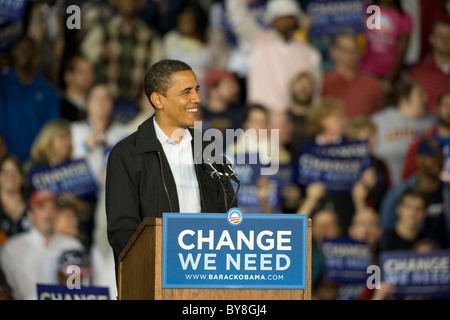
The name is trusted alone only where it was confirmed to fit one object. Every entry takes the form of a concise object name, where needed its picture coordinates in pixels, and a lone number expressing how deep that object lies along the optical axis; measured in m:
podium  6.29
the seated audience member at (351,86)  16.05
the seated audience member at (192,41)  15.92
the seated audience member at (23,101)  15.18
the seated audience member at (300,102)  15.35
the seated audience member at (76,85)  15.29
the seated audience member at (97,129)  14.82
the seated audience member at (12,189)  14.26
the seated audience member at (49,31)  15.56
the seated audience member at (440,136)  15.50
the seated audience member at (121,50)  15.63
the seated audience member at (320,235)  13.99
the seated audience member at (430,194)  14.96
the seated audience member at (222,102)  15.29
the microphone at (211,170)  7.00
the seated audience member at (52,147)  14.58
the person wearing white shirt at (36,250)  13.34
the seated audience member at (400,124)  15.69
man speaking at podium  7.15
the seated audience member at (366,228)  14.69
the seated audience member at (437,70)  16.45
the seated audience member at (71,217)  13.82
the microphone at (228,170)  7.03
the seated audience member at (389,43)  16.62
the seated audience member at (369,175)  14.97
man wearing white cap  15.76
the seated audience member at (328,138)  14.78
